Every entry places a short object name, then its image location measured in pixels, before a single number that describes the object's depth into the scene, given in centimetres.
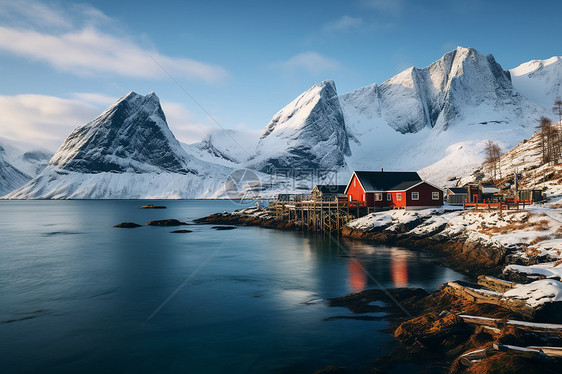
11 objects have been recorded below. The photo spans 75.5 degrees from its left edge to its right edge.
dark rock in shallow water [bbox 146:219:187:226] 7546
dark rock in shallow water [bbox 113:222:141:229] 7151
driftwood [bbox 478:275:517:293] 1752
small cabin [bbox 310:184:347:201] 6725
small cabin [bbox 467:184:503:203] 4963
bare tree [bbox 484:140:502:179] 9400
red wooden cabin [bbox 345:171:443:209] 4978
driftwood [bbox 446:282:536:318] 1473
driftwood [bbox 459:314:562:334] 1288
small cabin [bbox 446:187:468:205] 5472
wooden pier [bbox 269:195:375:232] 5594
